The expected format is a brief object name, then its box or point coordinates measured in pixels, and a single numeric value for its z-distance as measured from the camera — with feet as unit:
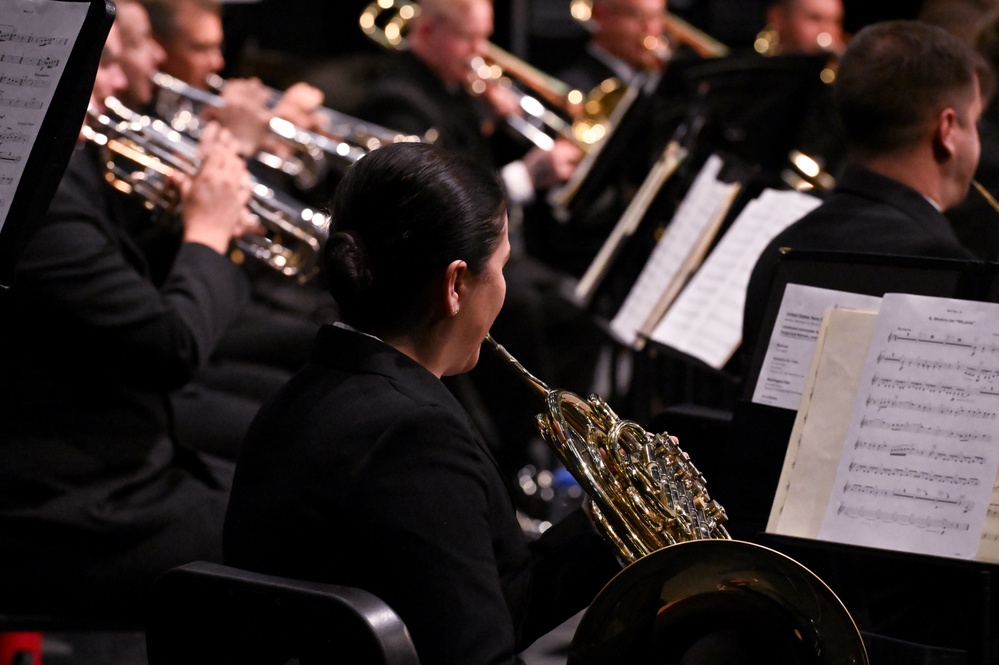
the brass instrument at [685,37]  36.35
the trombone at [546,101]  32.09
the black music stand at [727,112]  23.31
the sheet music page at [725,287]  16.74
